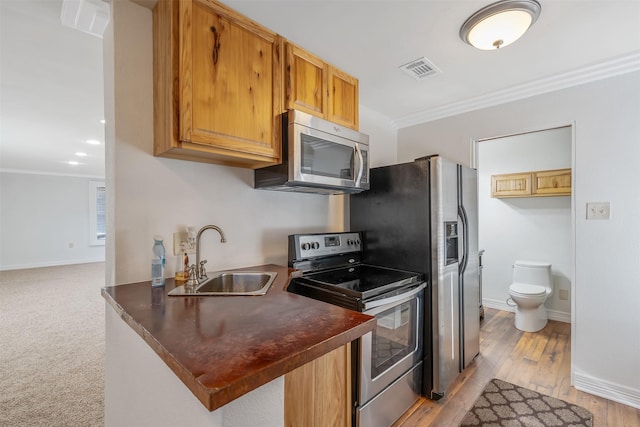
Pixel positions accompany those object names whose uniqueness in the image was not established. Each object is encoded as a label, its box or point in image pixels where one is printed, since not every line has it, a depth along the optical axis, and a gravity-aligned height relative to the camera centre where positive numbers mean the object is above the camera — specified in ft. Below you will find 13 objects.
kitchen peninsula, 2.16 -1.20
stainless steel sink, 5.28 -1.32
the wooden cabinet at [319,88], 5.67 +2.74
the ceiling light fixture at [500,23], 4.80 +3.36
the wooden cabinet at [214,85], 4.21 +2.08
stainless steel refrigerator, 6.61 -0.73
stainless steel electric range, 5.06 -2.11
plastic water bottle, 4.51 -0.81
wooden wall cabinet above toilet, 11.03 +1.11
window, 24.35 +0.00
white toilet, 10.23 -2.95
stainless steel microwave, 5.32 +1.09
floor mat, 5.90 -4.38
